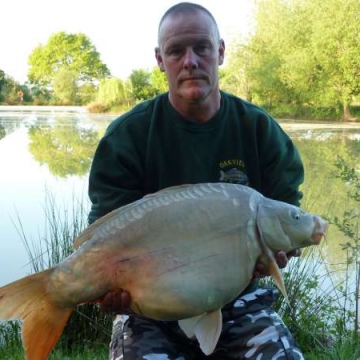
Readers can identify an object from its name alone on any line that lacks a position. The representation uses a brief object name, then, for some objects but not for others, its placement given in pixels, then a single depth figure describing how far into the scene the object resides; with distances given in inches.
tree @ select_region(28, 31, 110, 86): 1838.1
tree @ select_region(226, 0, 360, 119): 831.7
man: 62.6
